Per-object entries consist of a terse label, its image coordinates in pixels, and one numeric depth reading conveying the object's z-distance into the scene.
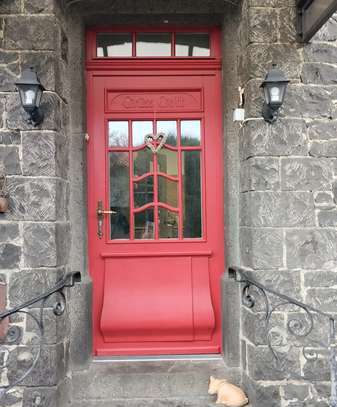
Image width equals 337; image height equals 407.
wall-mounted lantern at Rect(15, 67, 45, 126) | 2.83
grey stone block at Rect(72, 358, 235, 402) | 3.21
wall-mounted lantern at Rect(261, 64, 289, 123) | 2.89
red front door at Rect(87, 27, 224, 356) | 3.40
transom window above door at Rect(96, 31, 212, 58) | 3.48
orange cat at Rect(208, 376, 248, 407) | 3.02
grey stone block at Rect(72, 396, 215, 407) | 3.14
